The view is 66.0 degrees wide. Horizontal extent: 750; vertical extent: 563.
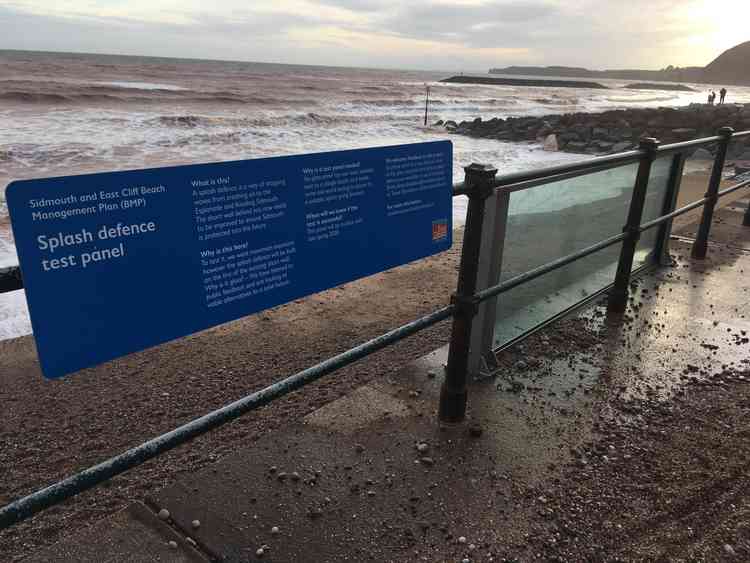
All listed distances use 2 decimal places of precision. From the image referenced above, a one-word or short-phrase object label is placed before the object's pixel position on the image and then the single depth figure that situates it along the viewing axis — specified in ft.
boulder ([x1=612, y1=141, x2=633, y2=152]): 65.70
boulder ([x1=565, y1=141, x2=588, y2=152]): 70.28
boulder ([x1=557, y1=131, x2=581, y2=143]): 75.25
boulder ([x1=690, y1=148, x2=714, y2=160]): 52.21
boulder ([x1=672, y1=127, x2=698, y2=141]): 72.38
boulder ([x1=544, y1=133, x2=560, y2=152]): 71.36
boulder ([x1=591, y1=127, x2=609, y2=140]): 76.07
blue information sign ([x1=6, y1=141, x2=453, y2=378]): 4.79
